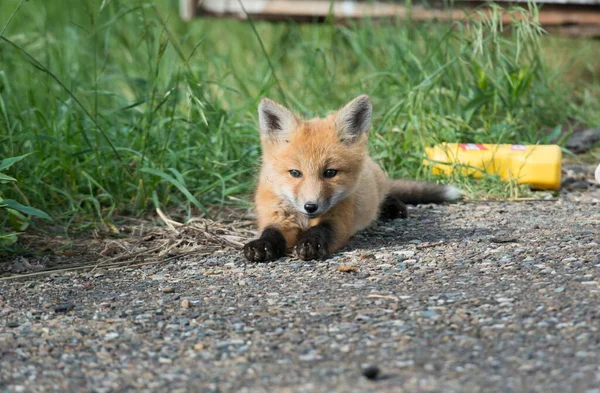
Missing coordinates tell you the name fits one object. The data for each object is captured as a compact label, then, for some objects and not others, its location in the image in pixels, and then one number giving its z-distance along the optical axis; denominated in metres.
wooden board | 14.14
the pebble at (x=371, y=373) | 4.35
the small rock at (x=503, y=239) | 7.28
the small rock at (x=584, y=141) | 11.61
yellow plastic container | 9.64
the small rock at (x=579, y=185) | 10.09
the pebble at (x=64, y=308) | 5.88
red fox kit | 7.24
